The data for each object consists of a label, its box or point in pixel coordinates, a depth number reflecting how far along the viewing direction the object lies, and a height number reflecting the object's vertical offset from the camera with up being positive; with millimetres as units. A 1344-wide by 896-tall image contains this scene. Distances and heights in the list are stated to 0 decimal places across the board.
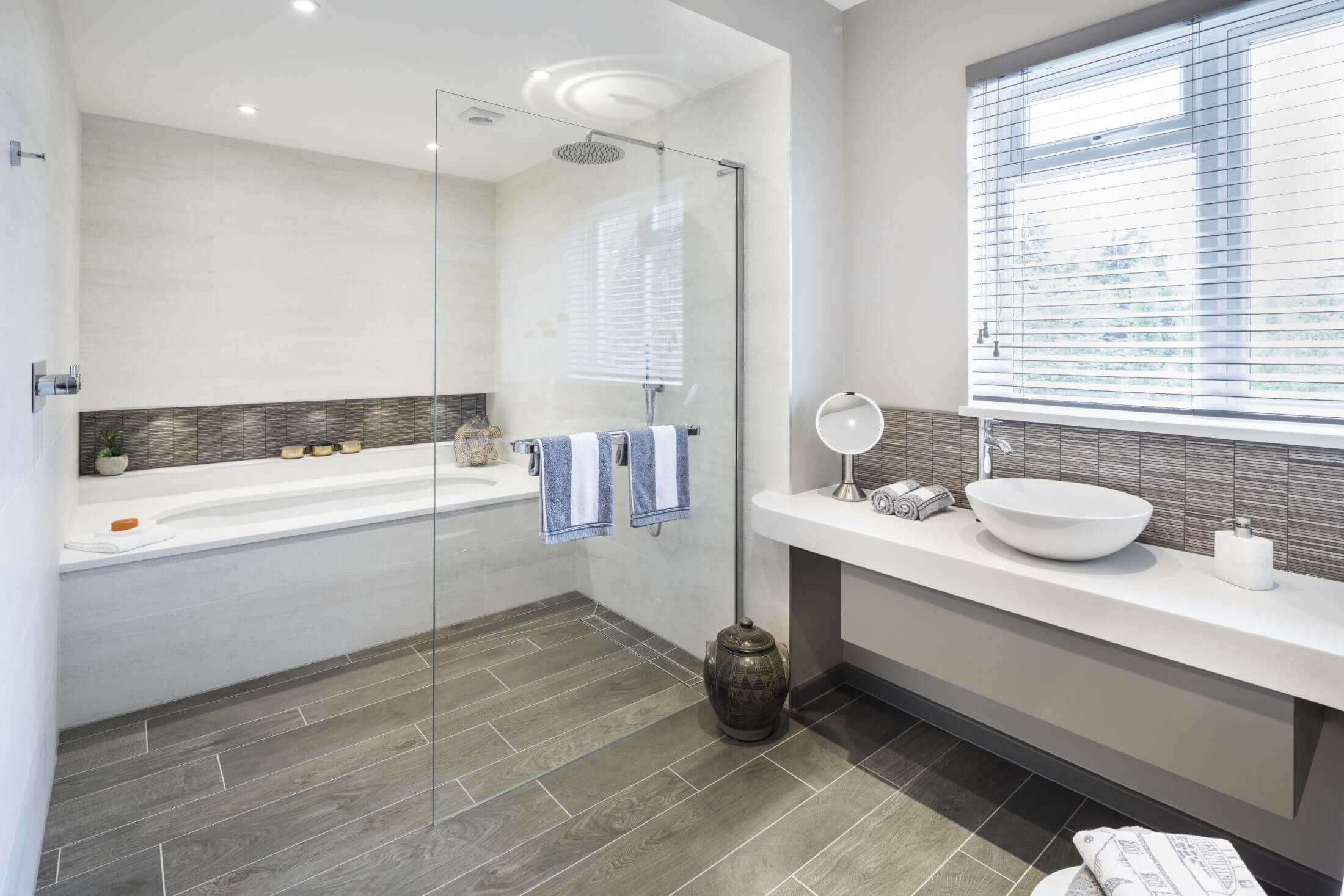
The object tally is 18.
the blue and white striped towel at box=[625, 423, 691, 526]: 2377 -119
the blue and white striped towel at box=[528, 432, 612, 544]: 2139 -139
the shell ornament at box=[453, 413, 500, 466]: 1910 +1
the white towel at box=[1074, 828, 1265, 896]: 997 -660
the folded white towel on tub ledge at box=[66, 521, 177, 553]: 2457 -365
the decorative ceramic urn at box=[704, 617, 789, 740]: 2312 -838
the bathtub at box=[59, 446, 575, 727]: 2047 -490
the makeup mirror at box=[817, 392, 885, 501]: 2465 +53
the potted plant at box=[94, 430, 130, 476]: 3201 -62
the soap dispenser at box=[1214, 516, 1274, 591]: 1609 -287
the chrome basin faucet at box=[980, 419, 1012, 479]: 2287 -21
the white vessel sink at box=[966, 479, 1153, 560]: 1671 -204
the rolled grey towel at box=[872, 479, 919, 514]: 2295 -186
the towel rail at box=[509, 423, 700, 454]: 2050 -1
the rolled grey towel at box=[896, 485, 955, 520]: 2234 -211
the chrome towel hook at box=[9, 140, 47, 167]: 1332 +598
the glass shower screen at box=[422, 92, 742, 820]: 1935 +108
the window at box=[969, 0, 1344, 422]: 1723 +645
